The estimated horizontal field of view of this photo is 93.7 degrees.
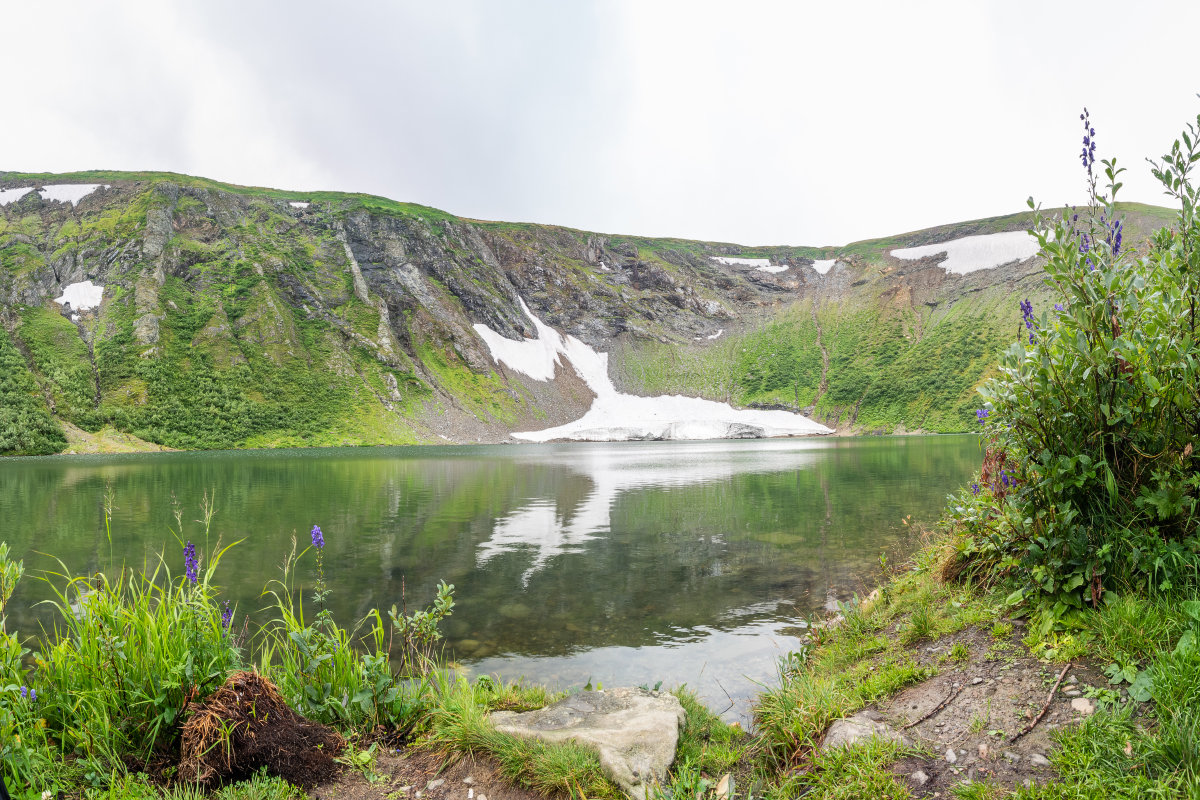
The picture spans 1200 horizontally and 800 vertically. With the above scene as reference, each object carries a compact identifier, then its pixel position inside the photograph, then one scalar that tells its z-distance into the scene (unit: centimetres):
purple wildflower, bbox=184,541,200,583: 485
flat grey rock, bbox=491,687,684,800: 412
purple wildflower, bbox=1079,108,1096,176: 486
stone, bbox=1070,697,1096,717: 349
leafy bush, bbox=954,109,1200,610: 394
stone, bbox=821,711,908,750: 393
